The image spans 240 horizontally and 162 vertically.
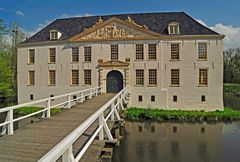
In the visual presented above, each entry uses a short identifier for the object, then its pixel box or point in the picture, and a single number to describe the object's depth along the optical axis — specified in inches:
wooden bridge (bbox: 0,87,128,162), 108.8
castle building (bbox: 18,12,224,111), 740.6
